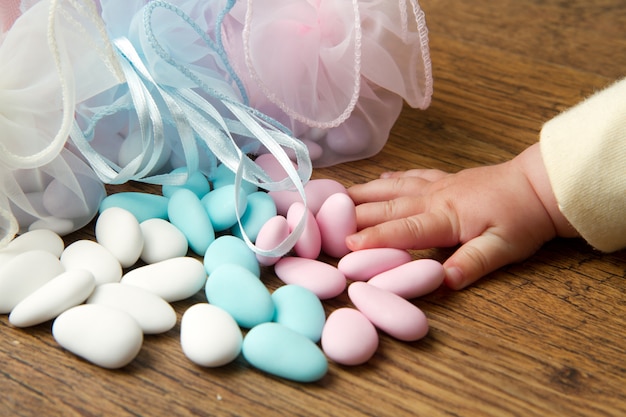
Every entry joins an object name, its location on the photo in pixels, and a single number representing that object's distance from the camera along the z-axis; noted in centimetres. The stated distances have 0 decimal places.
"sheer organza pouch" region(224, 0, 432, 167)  73
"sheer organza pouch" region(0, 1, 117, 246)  62
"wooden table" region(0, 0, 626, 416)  52
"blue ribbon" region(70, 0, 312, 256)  69
